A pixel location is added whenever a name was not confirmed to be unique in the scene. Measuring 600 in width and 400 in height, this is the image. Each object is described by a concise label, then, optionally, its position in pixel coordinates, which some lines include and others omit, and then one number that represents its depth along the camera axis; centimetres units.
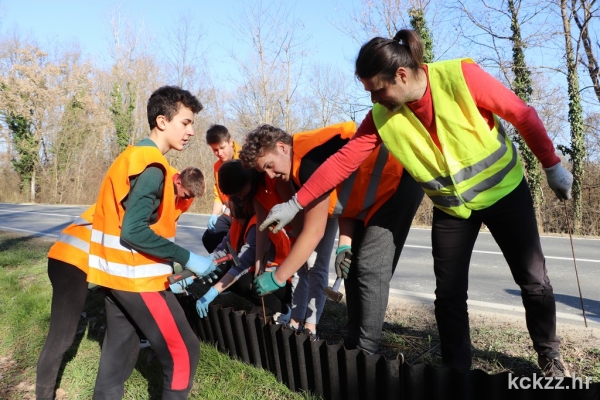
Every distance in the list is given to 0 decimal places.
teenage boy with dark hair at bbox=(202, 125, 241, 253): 509
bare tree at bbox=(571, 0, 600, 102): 1318
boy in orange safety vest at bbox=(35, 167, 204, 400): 268
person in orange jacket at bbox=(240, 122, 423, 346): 258
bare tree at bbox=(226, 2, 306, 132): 2156
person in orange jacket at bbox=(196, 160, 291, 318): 325
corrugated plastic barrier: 208
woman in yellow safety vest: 218
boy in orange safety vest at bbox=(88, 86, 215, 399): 226
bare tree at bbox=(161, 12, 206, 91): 2591
